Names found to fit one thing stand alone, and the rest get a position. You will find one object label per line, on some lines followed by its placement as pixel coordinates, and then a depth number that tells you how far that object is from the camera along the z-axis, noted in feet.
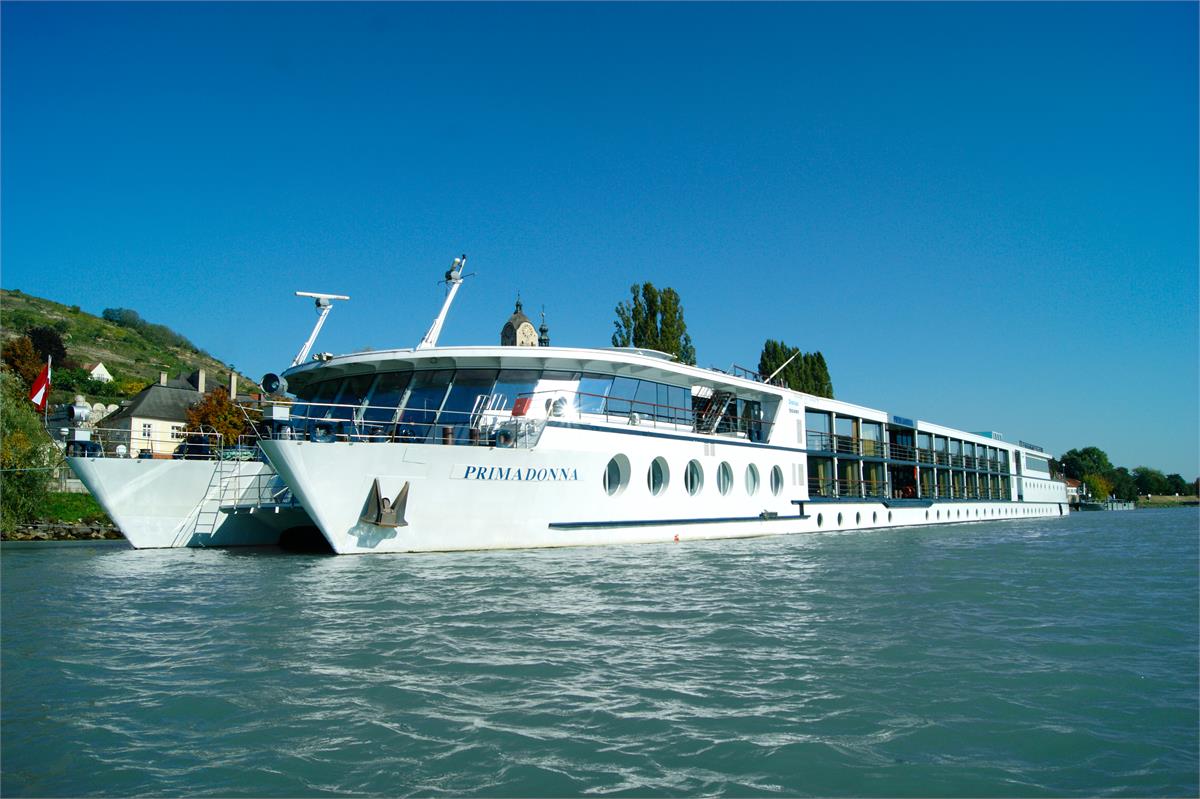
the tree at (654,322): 163.53
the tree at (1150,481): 528.22
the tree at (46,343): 241.55
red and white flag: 57.57
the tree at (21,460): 95.04
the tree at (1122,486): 497.87
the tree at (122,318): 403.95
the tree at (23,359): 220.04
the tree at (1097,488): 432.25
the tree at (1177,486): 541.75
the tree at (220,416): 160.45
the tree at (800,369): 188.75
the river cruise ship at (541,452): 52.80
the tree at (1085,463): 486.79
